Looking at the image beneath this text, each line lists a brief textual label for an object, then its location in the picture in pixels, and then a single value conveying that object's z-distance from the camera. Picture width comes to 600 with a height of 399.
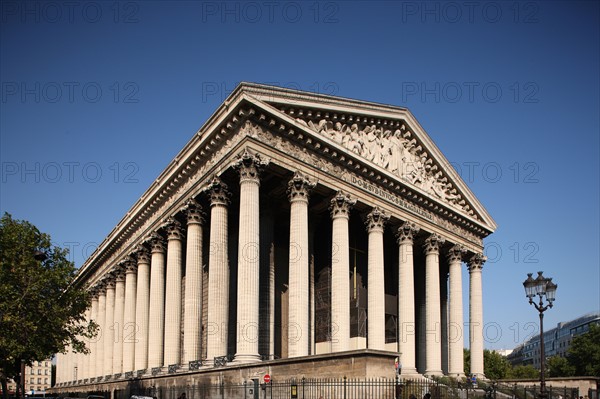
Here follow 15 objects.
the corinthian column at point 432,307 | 42.16
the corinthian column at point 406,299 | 39.06
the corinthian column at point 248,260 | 29.81
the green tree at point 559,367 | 91.12
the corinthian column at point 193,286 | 34.12
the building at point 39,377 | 152.12
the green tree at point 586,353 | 86.00
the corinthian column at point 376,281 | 36.69
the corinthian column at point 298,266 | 31.94
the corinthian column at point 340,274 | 34.16
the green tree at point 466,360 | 86.12
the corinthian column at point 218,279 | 31.95
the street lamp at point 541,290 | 21.45
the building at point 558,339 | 141.05
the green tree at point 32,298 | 33.34
